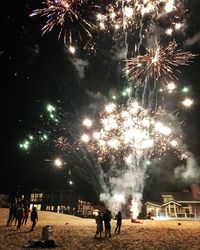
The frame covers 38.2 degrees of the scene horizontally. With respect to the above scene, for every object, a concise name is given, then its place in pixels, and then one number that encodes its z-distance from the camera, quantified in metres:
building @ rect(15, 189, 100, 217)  60.59
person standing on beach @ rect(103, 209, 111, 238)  17.59
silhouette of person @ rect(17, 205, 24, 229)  20.47
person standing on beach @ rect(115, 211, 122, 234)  19.53
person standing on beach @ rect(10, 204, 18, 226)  21.90
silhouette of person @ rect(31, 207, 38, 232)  19.90
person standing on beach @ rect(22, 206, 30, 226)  22.79
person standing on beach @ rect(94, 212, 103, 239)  17.17
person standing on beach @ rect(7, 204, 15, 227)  21.91
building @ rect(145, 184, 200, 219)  56.63
